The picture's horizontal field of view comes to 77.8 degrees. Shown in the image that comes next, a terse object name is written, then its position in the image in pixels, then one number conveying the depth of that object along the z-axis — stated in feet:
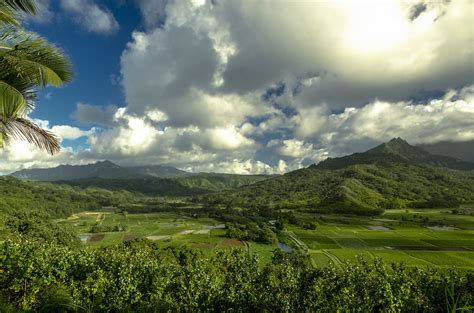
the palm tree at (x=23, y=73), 33.73
